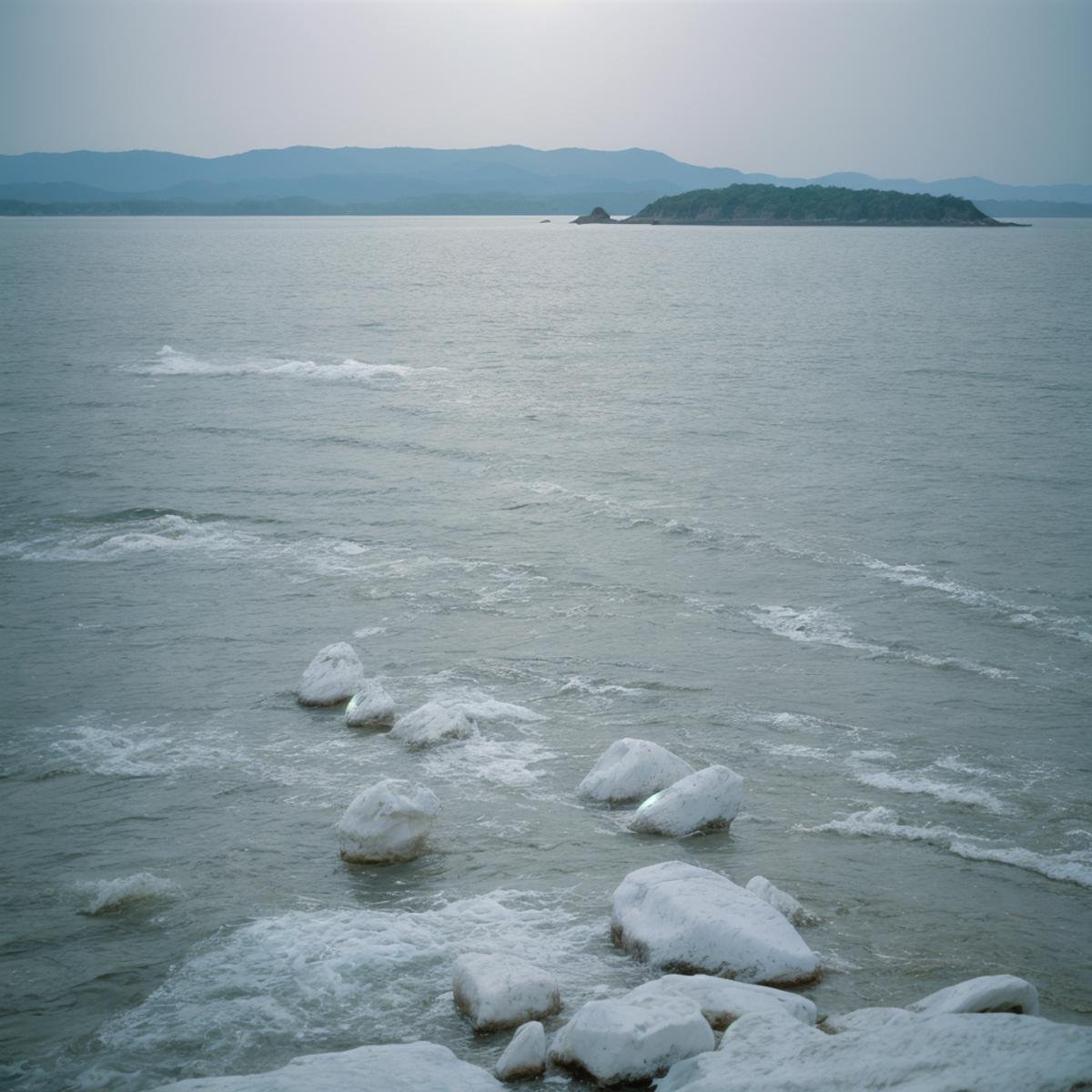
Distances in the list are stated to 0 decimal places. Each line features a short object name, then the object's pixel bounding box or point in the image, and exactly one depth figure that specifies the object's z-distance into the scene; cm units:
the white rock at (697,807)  1353
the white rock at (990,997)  919
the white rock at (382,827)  1279
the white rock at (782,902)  1156
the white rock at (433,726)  1590
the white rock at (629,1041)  884
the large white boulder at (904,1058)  727
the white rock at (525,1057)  902
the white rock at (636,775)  1418
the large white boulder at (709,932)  1041
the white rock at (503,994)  980
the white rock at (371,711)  1652
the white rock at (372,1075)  836
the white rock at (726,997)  952
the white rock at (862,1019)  923
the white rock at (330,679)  1719
